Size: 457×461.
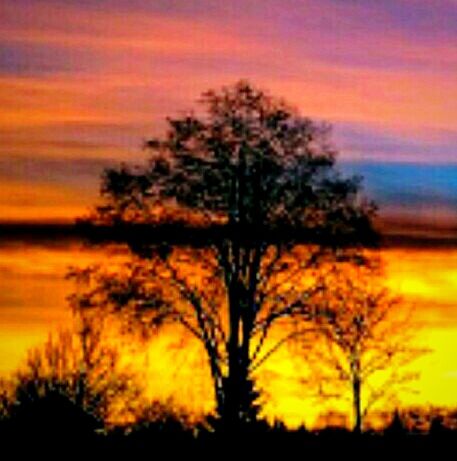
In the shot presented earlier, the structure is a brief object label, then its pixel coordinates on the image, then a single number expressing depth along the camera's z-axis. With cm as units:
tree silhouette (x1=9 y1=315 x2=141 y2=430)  6116
